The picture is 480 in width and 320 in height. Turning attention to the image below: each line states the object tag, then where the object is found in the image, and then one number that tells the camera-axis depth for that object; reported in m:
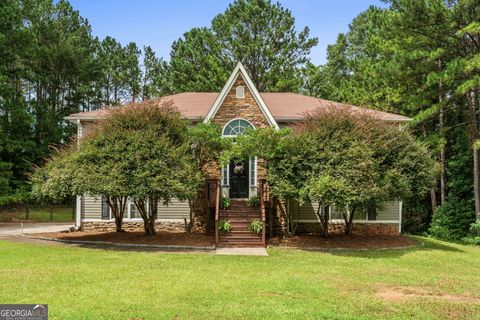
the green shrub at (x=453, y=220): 21.52
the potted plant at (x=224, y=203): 17.31
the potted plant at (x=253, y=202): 17.48
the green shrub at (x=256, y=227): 16.09
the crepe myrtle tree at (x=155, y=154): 14.39
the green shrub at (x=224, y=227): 16.05
